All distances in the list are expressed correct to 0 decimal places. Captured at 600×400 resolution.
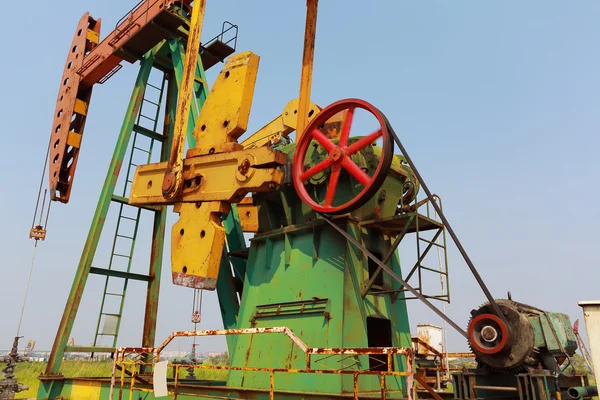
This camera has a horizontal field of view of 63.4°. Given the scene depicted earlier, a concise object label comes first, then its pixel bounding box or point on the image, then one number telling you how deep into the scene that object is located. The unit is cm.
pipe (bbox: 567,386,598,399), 525
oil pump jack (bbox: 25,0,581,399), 572
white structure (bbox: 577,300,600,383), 400
